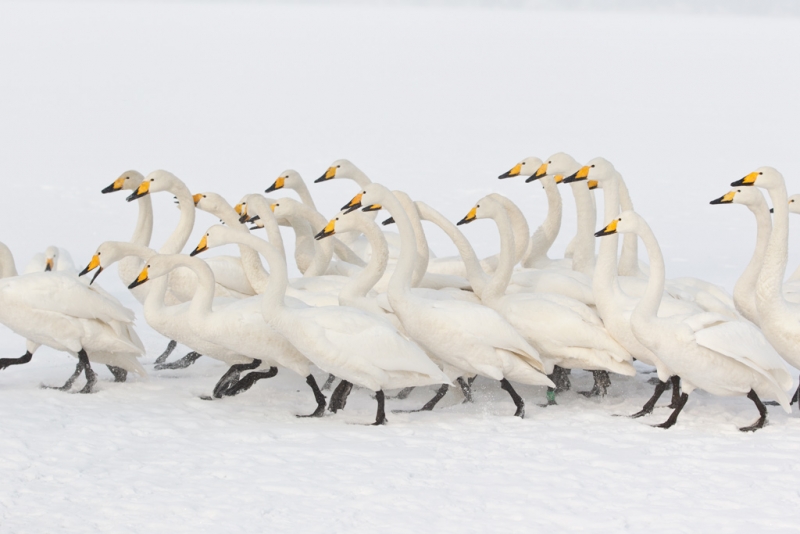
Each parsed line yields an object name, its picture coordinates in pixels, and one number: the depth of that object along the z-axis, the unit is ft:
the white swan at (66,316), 50.42
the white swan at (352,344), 46.32
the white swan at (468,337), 48.73
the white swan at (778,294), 49.19
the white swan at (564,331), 50.85
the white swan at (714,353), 45.01
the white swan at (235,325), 49.32
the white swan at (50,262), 64.13
